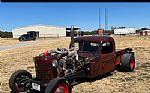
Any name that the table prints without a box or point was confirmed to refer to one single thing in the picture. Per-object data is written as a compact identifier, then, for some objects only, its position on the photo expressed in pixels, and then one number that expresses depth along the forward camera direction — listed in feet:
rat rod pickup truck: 12.26
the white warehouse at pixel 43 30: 124.16
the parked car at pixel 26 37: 85.69
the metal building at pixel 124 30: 141.56
